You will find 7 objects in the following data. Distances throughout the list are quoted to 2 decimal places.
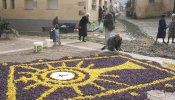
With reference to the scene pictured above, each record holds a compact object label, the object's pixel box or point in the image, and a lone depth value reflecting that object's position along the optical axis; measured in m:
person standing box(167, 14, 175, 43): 17.89
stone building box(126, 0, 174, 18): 39.40
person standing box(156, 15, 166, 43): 17.65
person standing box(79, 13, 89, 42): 17.73
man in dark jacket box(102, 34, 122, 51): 13.88
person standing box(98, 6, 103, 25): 28.89
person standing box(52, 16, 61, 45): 16.36
